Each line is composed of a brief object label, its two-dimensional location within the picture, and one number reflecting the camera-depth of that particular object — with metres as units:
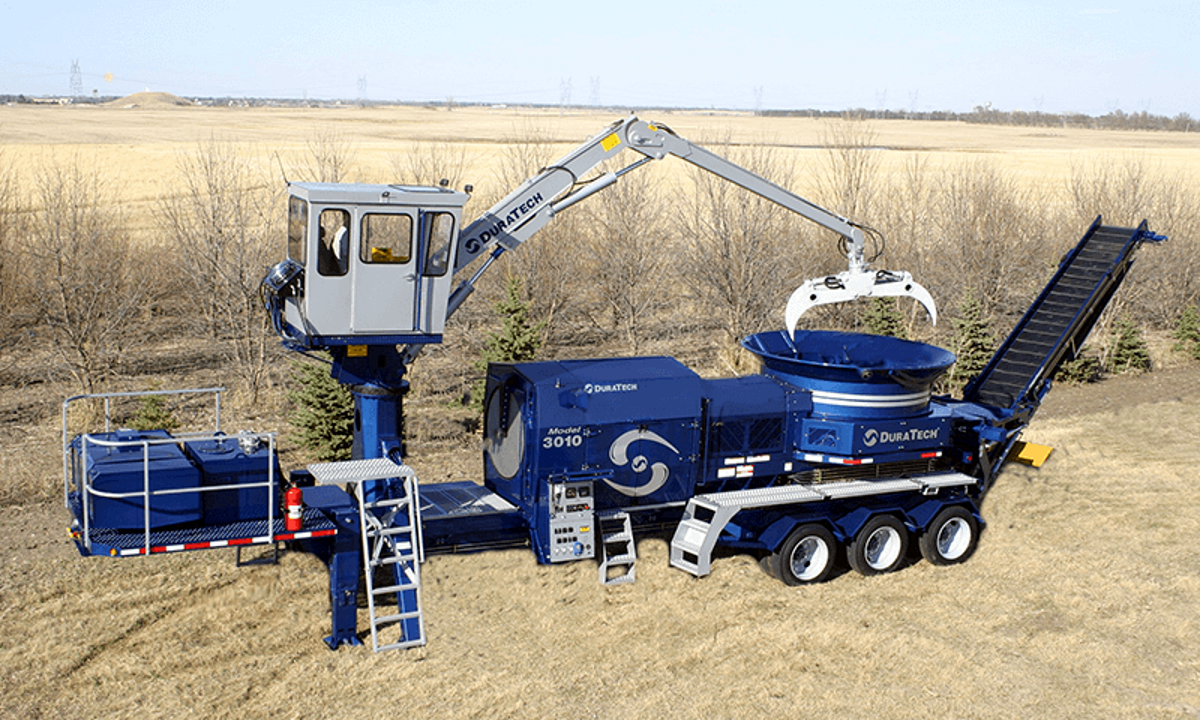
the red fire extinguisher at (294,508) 9.94
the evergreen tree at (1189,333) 25.97
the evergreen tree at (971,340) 21.92
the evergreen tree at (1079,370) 23.41
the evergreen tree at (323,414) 16.05
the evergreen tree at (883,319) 22.67
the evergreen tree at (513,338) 18.67
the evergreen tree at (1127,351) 24.53
